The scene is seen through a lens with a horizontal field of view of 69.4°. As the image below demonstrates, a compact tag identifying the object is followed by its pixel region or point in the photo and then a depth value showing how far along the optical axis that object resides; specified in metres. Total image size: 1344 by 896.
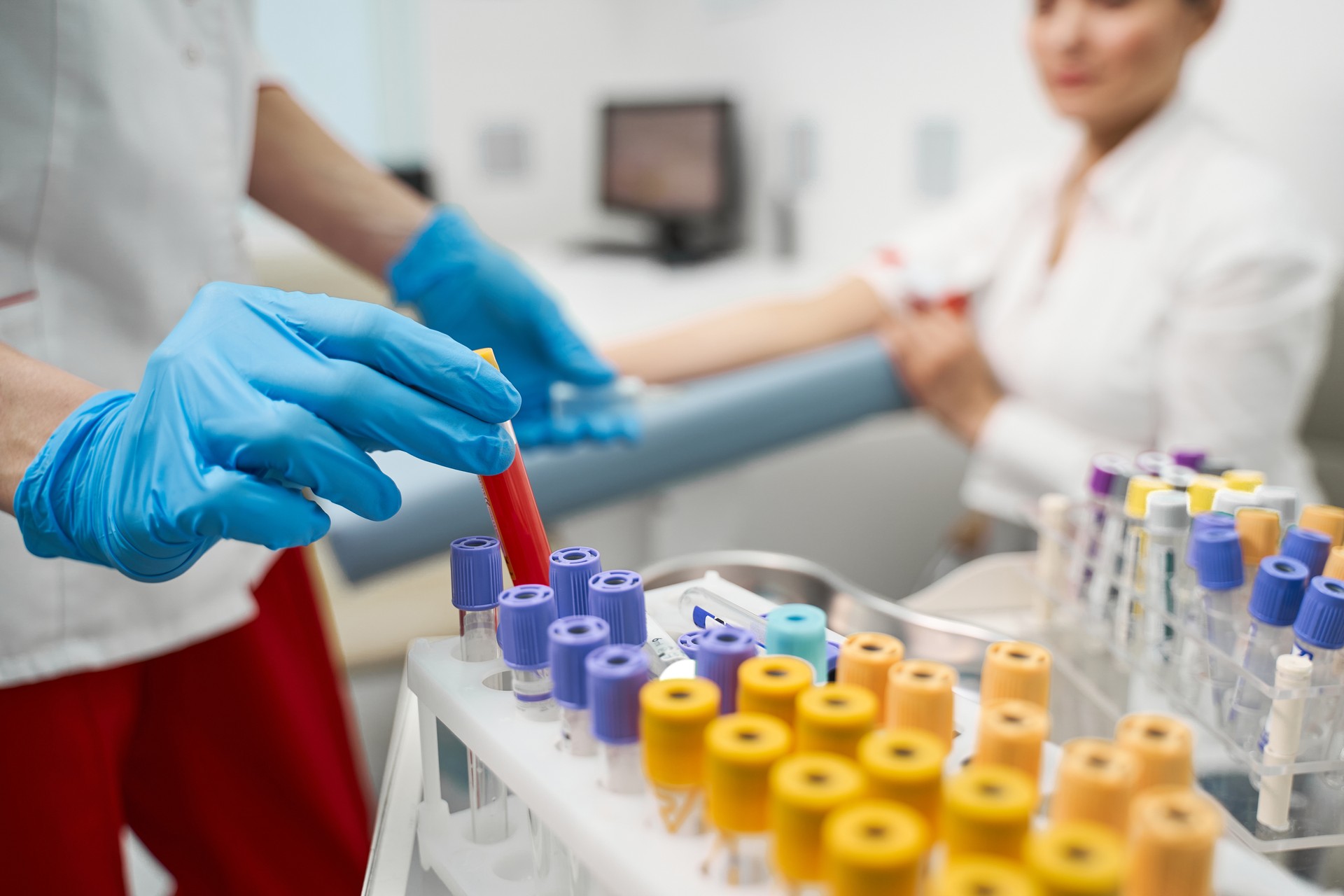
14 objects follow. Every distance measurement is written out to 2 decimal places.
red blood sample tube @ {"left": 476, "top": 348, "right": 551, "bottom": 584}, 0.54
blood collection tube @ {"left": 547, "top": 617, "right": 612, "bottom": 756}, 0.43
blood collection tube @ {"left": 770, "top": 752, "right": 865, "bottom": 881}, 0.33
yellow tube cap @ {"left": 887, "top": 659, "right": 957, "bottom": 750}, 0.40
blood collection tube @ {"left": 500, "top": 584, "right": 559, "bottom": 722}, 0.47
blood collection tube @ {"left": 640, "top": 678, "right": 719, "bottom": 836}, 0.38
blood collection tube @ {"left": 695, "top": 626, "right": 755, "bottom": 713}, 0.43
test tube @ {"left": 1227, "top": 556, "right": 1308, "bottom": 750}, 0.55
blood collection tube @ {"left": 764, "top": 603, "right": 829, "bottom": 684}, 0.46
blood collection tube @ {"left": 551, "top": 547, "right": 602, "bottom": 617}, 0.50
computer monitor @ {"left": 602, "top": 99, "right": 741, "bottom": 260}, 2.72
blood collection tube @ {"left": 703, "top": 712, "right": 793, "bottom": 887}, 0.36
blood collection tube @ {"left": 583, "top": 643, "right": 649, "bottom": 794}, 0.41
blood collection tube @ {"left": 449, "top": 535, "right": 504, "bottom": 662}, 0.52
